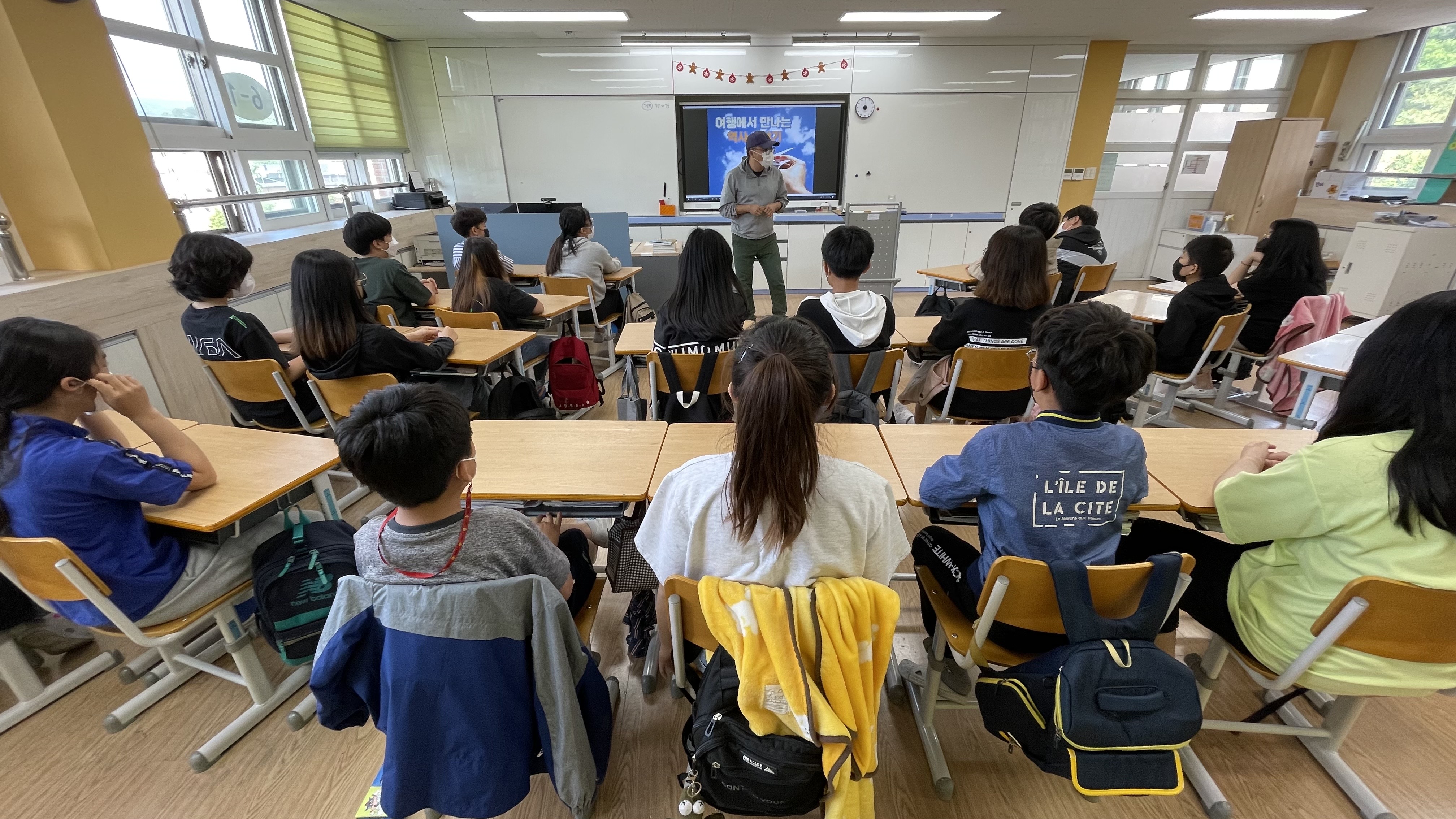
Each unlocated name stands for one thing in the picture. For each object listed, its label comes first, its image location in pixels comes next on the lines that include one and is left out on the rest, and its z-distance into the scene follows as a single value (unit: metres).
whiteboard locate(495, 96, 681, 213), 5.75
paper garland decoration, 5.62
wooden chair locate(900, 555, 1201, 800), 1.06
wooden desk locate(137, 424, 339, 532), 1.33
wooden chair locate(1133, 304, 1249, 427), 2.75
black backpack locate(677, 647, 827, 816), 1.00
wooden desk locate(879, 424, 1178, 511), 1.35
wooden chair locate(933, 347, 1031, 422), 2.20
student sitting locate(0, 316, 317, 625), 1.18
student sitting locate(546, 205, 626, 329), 3.84
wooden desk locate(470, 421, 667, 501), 1.39
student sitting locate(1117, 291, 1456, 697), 0.99
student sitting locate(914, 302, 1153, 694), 1.13
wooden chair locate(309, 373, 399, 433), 2.14
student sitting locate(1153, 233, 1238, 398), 2.80
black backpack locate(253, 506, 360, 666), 1.35
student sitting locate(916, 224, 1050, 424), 2.21
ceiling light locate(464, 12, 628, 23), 4.61
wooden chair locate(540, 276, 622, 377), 3.69
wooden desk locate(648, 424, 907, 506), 1.50
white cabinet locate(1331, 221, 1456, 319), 4.71
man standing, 4.62
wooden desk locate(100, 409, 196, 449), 1.68
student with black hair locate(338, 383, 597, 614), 0.94
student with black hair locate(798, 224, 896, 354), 2.06
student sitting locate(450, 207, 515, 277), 3.97
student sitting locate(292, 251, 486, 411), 2.05
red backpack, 2.96
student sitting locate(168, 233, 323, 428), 2.07
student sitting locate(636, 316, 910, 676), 0.90
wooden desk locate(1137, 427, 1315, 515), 1.40
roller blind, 4.35
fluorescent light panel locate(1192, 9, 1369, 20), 4.64
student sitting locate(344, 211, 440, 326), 3.04
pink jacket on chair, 2.85
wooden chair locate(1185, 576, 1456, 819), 1.00
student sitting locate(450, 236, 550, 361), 3.14
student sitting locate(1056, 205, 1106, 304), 3.76
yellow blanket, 0.94
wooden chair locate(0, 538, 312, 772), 1.15
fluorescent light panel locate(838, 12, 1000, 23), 4.72
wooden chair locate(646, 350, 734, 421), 2.03
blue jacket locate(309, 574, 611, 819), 0.97
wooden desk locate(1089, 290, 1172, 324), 3.09
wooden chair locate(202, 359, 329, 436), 2.16
